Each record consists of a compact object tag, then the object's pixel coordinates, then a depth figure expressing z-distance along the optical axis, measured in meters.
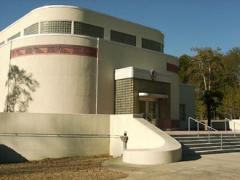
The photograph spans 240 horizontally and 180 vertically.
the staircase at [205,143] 15.97
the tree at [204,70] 47.00
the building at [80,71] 21.12
